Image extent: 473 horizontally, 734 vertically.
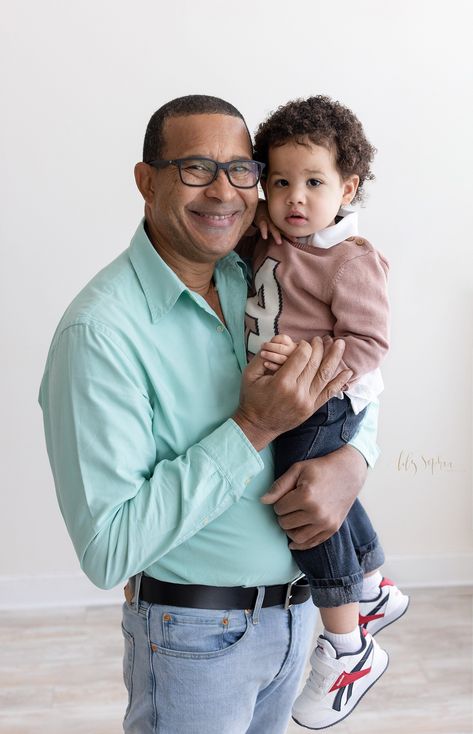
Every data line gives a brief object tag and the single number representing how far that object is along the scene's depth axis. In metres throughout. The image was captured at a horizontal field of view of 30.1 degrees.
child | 1.57
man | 1.28
